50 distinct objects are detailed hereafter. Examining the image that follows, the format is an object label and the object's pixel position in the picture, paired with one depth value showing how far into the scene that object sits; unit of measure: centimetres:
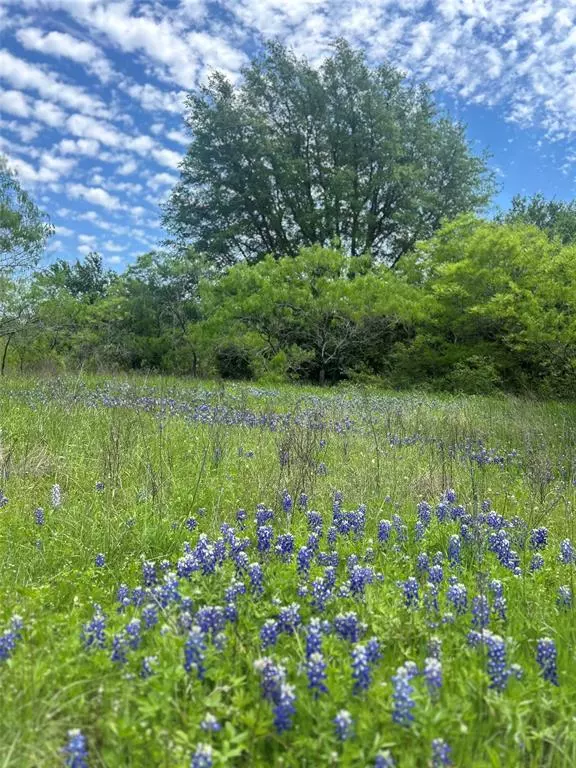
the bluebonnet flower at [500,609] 228
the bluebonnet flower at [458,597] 228
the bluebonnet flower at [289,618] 206
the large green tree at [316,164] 2667
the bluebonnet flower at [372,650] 182
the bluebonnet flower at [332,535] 315
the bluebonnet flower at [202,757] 139
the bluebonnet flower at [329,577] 240
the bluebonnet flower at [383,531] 307
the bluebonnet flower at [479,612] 207
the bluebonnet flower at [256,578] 233
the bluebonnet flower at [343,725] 150
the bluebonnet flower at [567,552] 284
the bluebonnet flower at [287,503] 356
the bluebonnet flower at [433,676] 163
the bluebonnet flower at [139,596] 226
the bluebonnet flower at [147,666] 176
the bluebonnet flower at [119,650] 185
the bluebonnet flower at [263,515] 329
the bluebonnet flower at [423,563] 276
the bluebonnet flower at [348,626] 200
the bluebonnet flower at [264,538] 281
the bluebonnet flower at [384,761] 138
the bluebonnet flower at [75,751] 140
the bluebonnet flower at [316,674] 166
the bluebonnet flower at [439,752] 144
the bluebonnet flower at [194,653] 173
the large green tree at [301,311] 1784
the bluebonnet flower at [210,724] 150
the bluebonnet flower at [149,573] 241
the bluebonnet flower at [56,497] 360
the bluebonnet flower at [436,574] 250
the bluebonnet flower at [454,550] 289
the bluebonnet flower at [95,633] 195
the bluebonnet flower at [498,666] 175
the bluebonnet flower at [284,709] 155
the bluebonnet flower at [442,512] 360
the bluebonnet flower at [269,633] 195
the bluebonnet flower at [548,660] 189
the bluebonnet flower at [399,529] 325
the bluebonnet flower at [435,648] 191
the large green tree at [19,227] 1670
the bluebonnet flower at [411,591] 229
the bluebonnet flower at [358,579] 232
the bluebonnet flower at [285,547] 278
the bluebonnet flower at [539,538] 317
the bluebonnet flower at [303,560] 253
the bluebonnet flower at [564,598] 253
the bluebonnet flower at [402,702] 152
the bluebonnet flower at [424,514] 341
